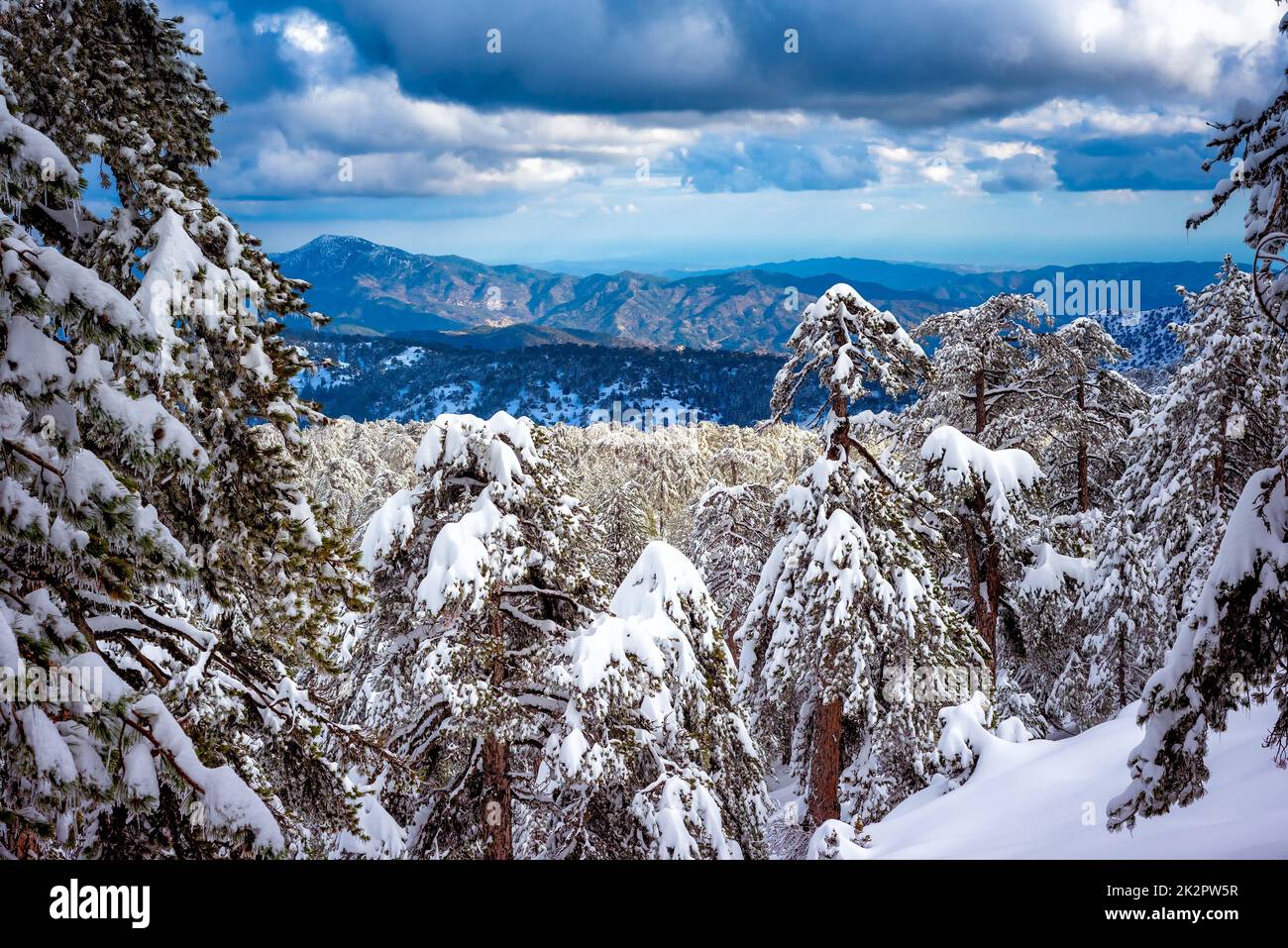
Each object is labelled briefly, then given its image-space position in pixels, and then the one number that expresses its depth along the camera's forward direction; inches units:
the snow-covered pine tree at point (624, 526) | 1003.9
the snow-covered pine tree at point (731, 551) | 869.5
